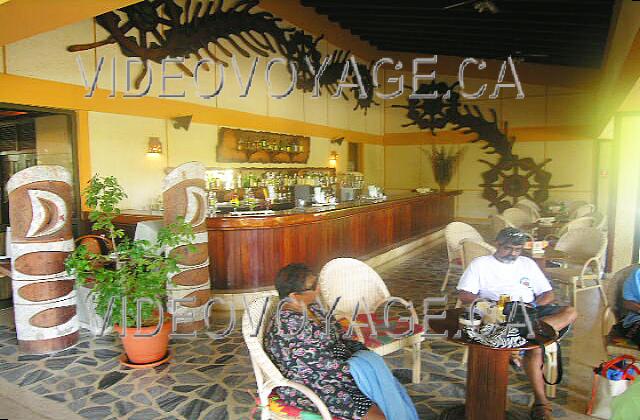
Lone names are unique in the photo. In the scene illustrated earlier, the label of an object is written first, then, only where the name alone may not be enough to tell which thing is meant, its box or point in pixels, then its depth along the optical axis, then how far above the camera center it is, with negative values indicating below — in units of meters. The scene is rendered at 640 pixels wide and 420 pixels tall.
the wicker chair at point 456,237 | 5.89 -0.89
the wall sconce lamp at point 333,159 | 11.81 +0.26
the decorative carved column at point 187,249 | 4.67 -0.79
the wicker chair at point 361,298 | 3.42 -1.05
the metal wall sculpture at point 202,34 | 6.61 +2.34
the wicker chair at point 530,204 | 9.81 -0.80
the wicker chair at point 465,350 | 3.34 -1.29
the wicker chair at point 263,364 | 2.26 -1.01
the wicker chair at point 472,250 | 5.15 -0.92
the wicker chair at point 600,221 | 7.53 -0.91
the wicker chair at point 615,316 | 3.22 -1.13
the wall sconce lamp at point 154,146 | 7.04 +0.38
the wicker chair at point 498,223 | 7.23 -0.88
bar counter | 5.27 -0.88
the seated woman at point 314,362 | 2.33 -1.01
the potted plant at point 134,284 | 3.74 -0.92
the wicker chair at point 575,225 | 6.67 -0.85
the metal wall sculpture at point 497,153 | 12.69 +0.31
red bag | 2.98 -1.40
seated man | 3.40 -0.83
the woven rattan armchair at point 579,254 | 5.23 -1.07
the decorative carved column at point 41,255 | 4.09 -0.75
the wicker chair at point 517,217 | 8.23 -0.89
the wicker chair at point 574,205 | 9.81 -0.85
